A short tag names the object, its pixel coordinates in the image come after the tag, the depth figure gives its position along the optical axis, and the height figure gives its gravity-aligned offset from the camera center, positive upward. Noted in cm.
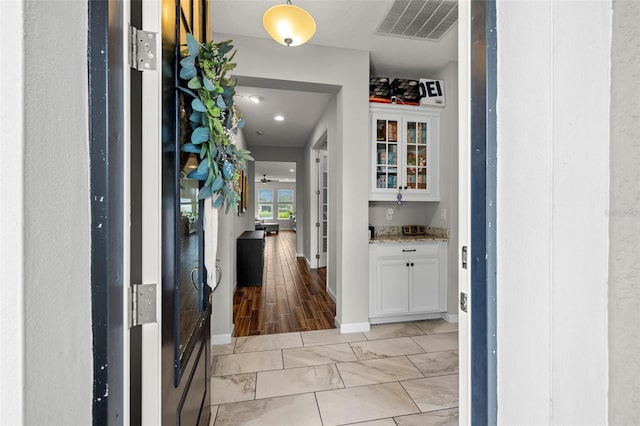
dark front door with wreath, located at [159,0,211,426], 85 -14
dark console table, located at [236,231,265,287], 435 -80
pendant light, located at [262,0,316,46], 174 +121
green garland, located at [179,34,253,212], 98 +36
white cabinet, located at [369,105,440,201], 305 +66
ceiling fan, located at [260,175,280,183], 1260 +148
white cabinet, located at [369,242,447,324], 290 -74
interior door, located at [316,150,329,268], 536 +10
